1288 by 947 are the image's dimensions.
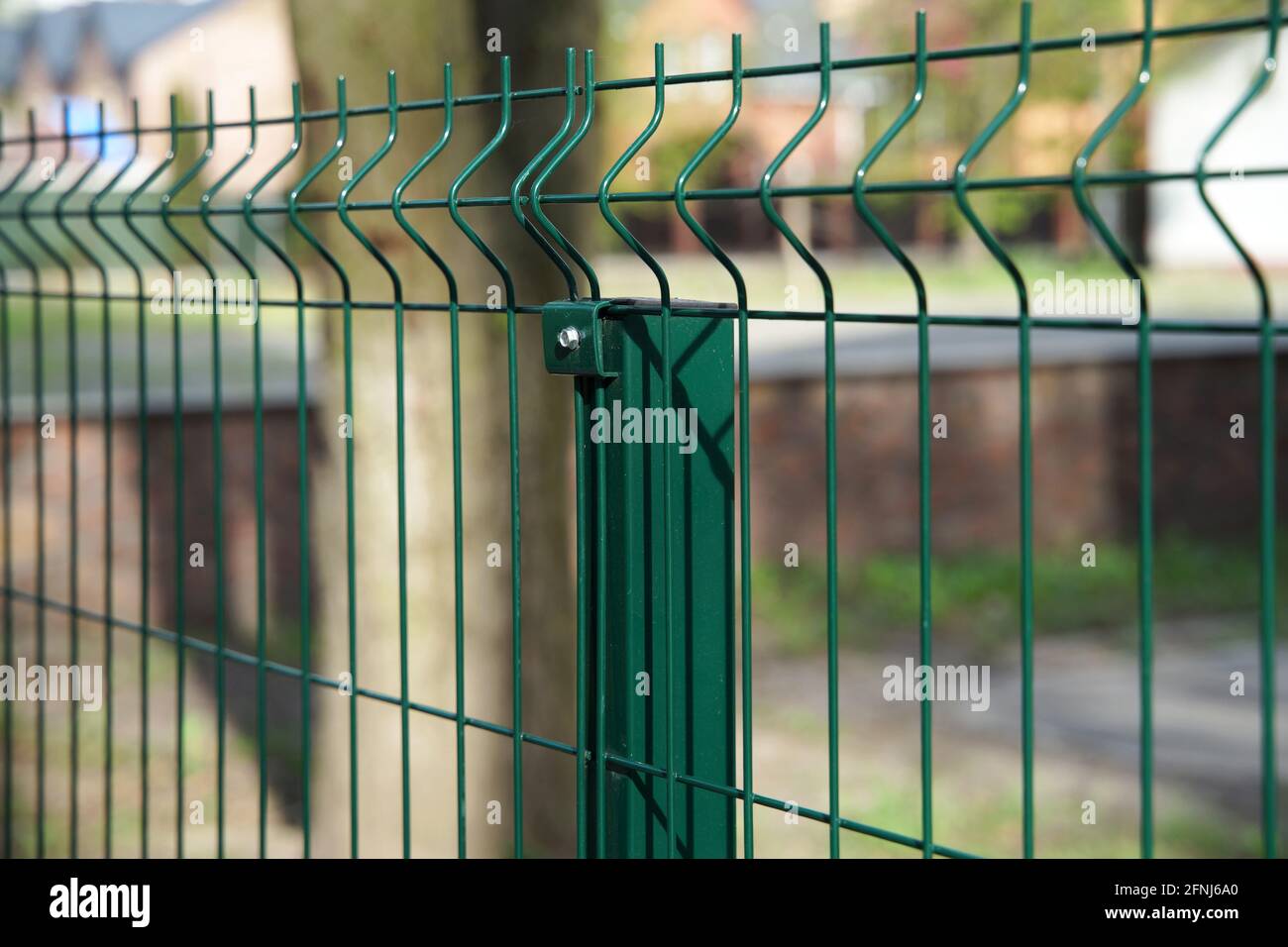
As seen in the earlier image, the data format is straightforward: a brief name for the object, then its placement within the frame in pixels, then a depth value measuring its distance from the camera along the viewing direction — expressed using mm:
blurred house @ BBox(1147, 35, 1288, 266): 27766
